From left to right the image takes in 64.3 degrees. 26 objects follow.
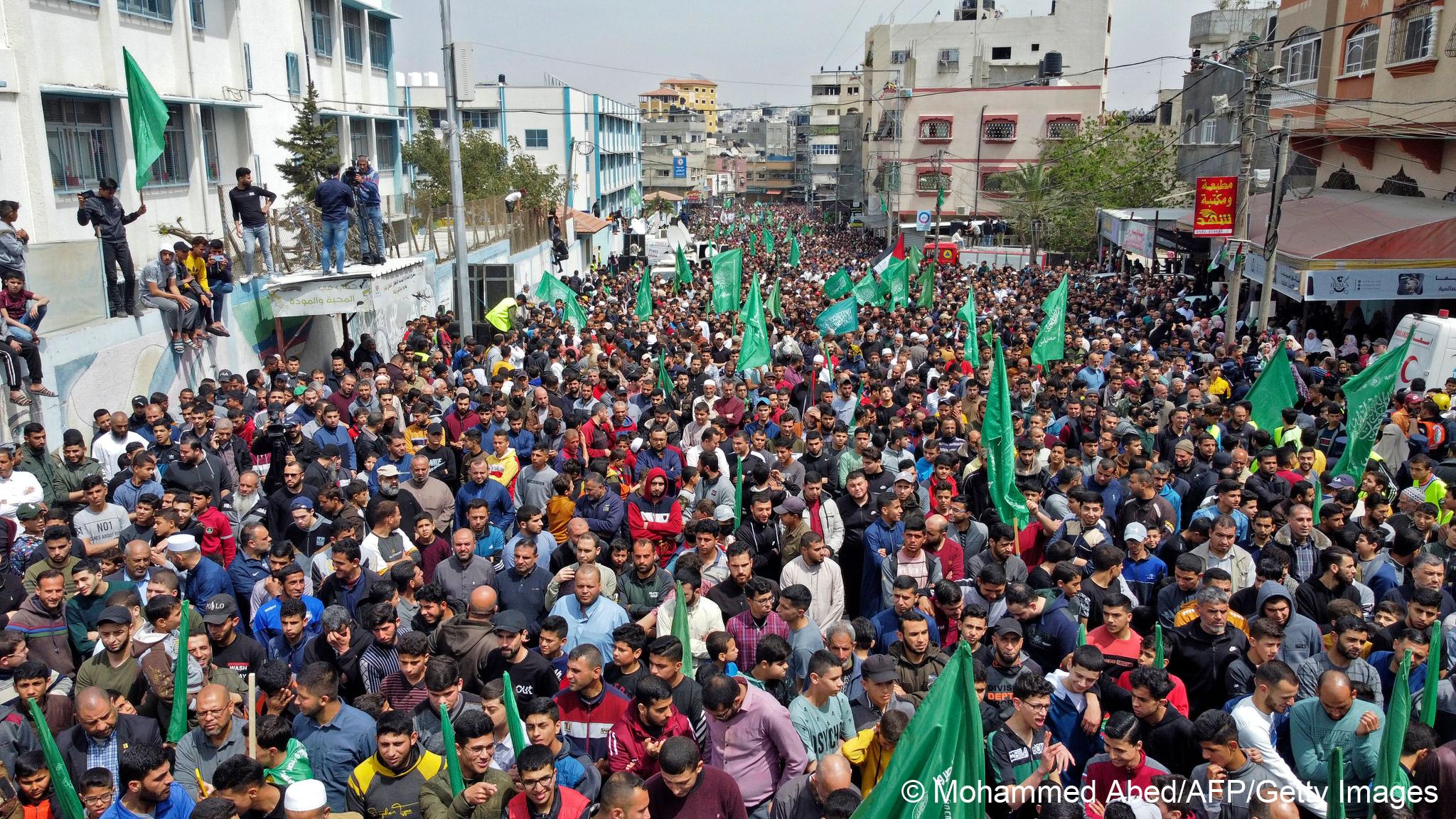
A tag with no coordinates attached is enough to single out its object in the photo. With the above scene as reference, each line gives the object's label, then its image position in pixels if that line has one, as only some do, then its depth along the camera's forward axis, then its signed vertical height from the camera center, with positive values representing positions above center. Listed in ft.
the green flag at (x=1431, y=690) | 17.47 -7.76
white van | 43.42 -6.85
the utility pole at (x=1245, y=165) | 55.11 +0.08
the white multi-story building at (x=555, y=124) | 195.31 +7.40
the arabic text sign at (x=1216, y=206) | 61.82 -2.08
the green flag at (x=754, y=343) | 48.01 -7.23
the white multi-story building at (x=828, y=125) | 354.33 +12.61
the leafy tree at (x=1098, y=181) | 138.92 -1.69
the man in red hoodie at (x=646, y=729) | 16.56 -8.05
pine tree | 75.72 +0.74
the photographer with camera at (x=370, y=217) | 55.88 -2.53
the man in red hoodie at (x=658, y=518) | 27.96 -8.38
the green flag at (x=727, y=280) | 69.00 -6.72
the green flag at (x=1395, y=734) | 15.60 -7.49
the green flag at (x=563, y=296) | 63.09 -7.56
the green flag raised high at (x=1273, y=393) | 37.83 -7.33
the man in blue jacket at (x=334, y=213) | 51.65 -2.14
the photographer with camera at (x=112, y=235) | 40.52 -2.45
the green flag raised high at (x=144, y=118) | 47.44 +1.92
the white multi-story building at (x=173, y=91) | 47.91 +3.93
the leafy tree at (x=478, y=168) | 131.54 -0.31
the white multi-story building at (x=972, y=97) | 199.93 +11.96
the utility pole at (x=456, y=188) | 58.44 -1.18
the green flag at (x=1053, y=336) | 48.60 -7.04
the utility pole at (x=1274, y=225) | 56.49 -2.88
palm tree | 154.10 -4.50
